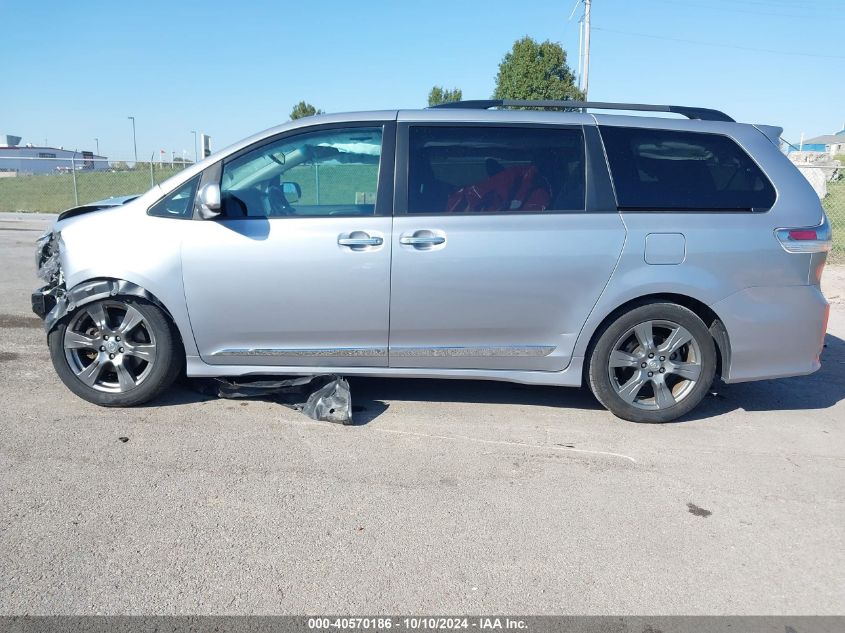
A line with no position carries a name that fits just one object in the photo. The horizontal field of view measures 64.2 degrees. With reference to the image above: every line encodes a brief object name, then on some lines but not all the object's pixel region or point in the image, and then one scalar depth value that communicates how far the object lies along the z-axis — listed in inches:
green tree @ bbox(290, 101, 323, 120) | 1694.1
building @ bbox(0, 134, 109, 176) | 2496.3
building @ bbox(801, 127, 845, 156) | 2867.1
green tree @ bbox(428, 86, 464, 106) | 1465.9
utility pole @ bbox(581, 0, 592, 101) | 964.6
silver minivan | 164.2
